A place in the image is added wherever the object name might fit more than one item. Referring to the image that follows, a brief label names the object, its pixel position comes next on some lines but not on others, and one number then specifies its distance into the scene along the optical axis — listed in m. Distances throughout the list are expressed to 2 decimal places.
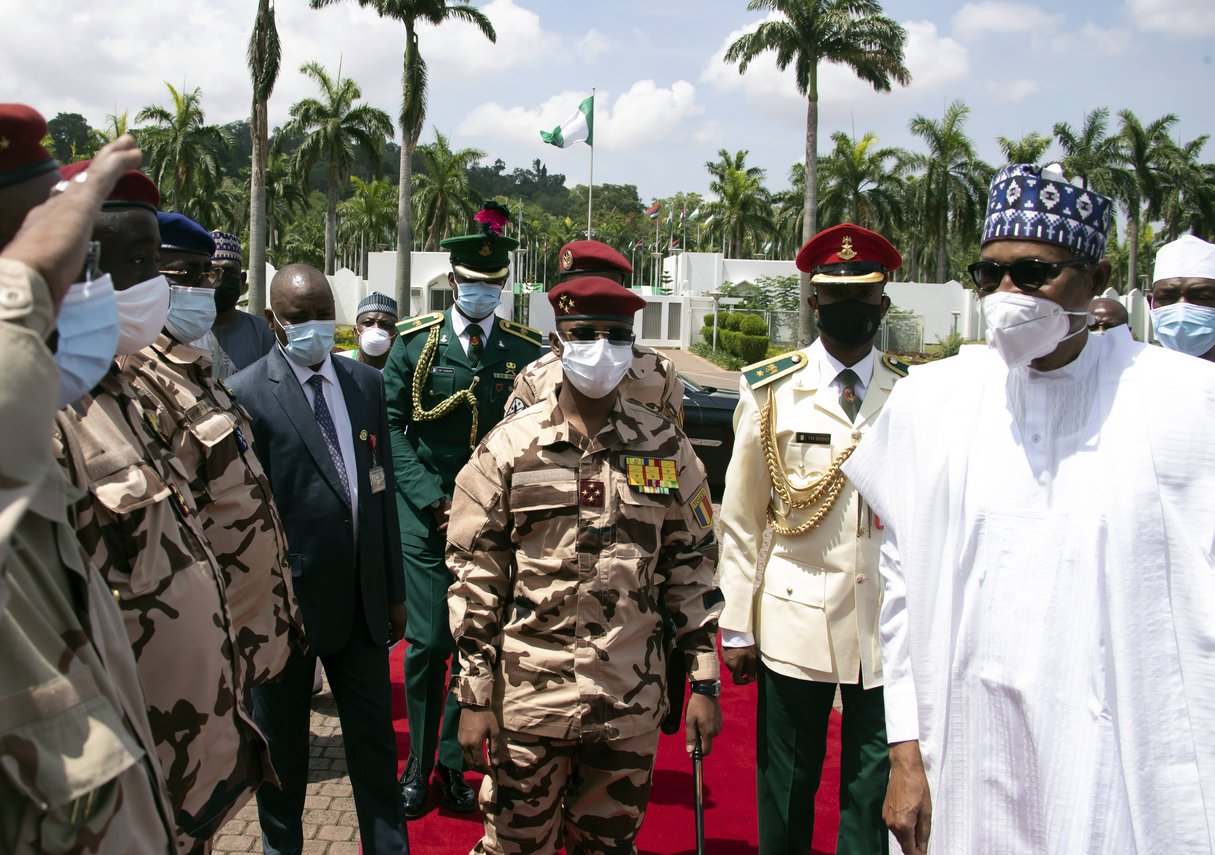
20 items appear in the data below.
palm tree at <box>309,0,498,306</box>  26.11
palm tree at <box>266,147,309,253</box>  49.22
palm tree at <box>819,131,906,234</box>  44.88
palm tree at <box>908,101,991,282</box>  45.66
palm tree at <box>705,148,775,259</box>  54.19
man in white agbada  2.04
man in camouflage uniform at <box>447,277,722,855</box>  2.78
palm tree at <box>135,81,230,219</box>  36.88
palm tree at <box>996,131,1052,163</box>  38.88
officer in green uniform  4.18
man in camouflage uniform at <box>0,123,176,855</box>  1.20
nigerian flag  26.06
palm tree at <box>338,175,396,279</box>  47.91
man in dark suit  3.37
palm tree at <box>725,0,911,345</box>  28.56
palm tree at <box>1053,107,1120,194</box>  41.72
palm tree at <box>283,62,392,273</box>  37.50
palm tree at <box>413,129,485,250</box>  45.97
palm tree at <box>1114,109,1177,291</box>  42.53
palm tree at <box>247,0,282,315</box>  22.36
